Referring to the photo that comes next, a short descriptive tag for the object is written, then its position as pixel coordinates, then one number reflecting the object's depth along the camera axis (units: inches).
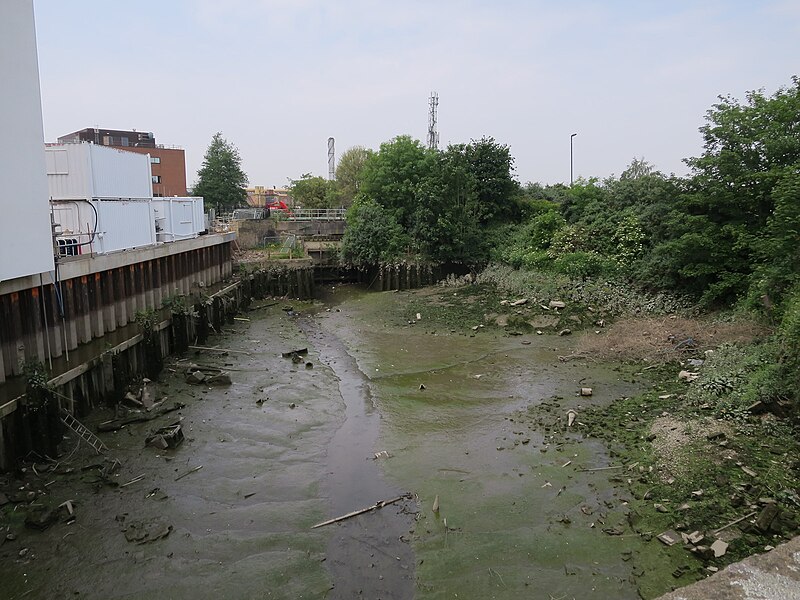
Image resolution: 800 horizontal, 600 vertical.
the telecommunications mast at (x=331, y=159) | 3214.8
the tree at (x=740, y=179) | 706.8
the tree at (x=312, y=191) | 2392.5
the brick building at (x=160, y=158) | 2306.8
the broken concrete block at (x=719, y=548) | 295.1
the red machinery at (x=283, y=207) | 1836.9
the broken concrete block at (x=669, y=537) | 312.2
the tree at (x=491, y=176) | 1387.8
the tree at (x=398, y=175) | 1517.3
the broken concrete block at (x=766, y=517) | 306.3
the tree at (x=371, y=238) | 1371.8
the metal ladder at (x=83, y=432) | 458.6
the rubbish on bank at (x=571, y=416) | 491.8
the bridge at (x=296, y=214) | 1769.2
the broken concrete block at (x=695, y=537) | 307.5
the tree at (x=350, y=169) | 2440.9
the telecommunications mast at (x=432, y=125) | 2486.5
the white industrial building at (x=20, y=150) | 424.2
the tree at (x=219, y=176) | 2210.9
